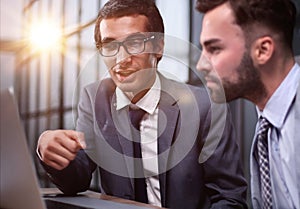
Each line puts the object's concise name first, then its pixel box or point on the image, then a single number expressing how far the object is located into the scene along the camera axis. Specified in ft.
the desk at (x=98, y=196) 6.63
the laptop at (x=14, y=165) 4.07
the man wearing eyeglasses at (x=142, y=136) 6.45
